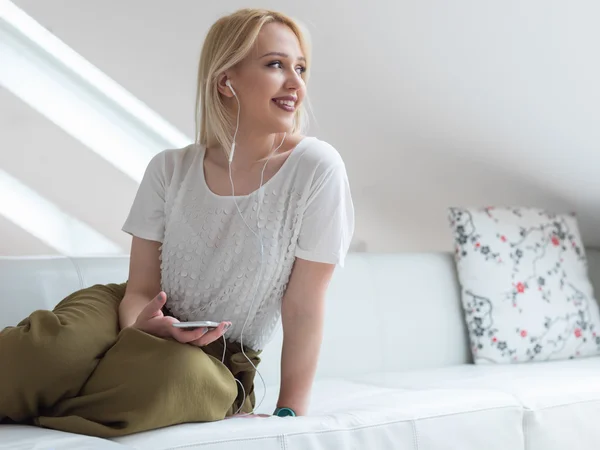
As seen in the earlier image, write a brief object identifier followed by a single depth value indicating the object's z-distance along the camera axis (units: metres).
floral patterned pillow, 2.42
